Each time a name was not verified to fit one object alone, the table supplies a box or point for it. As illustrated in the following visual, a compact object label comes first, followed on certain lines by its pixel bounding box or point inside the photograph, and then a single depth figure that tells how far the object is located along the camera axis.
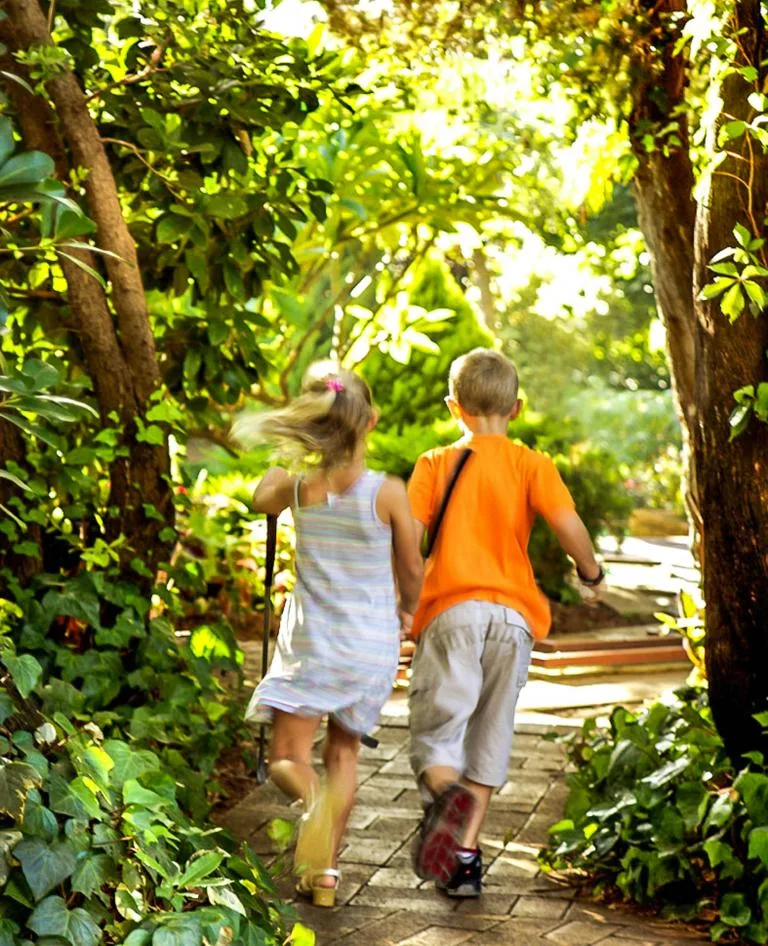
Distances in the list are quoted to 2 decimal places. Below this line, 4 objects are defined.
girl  4.34
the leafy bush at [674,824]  4.28
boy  4.70
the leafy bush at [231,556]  8.37
